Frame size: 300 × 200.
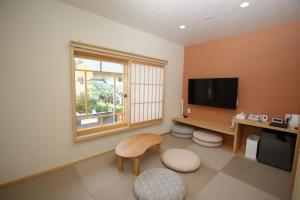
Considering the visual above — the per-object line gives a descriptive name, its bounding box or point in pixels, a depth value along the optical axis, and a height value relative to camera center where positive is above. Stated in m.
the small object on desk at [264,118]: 2.63 -0.54
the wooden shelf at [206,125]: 2.91 -0.86
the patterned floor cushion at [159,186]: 1.47 -1.15
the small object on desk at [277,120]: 2.45 -0.54
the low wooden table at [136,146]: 2.00 -0.97
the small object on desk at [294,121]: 2.23 -0.51
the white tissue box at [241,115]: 2.83 -0.55
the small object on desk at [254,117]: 2.70 -0.56
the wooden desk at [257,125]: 1.76 -0.74
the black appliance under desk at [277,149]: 2.20 -0.98
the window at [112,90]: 2.41 -0.06
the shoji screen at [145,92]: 3.01 -0.12
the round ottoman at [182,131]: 3.48 -1.10
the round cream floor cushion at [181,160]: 2.09 -1.17
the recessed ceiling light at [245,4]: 1.85 +1.18
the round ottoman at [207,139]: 3.02 -1.13
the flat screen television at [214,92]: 2.98 -0.07
